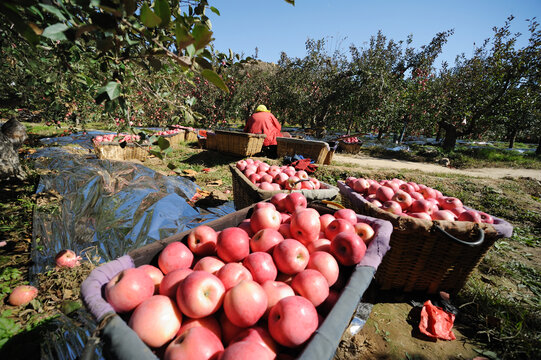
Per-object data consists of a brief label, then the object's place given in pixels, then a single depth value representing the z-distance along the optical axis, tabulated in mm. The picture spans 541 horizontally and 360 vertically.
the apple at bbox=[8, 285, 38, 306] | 773
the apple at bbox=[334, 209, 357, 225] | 688
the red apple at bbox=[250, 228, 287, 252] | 581
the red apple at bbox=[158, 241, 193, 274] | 523
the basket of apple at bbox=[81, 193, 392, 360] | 358
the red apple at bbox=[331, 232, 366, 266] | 545
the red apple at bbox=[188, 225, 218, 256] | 589
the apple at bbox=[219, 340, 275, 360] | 324
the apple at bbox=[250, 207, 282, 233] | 665
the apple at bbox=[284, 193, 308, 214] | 803
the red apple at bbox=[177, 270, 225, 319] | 408
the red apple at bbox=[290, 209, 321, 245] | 616
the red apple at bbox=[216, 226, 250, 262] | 553
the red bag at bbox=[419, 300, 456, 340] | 766
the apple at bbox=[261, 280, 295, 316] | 457
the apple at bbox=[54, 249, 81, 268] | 894
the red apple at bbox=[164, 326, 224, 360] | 344
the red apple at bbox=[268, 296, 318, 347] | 379
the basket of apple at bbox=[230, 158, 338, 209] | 1025
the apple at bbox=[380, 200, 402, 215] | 932
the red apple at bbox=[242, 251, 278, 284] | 508
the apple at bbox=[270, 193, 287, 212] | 850
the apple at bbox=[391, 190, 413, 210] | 1003
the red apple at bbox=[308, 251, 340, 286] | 531
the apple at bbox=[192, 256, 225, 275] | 519
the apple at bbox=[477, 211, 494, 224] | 912
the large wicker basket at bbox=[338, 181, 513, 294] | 785
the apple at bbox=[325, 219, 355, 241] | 623
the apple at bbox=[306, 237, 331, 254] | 613
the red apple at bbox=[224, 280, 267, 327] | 408
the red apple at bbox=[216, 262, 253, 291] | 473
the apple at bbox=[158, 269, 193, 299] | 457
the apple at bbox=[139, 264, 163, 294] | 501
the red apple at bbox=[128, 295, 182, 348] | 378
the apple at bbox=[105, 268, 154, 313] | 410
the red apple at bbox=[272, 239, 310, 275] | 528
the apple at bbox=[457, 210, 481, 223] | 895
